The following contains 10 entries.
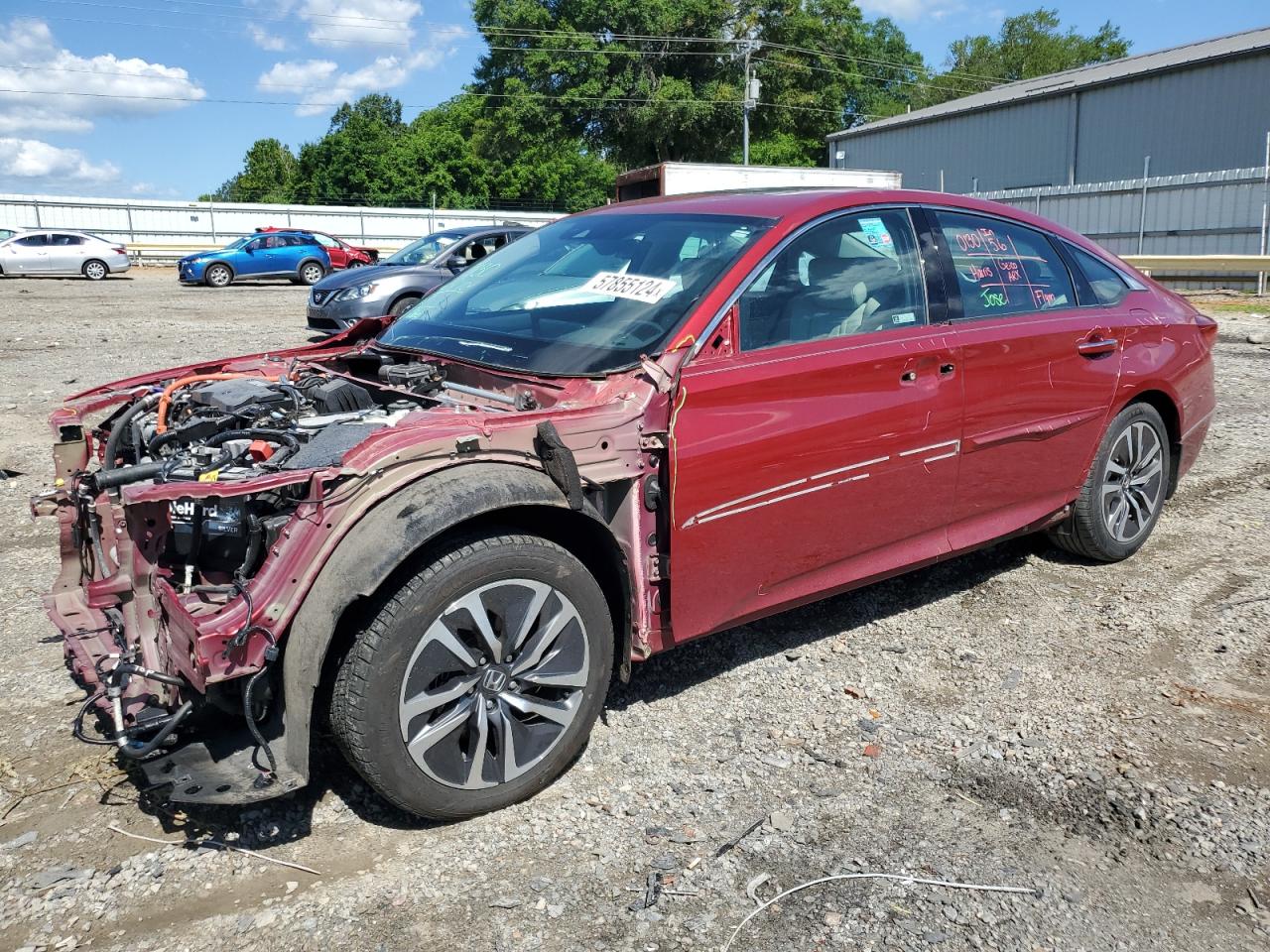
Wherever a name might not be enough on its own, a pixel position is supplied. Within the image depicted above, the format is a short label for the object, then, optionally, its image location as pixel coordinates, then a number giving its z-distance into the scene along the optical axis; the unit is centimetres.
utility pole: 3631
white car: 2627
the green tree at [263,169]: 8306
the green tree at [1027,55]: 7356
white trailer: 1978
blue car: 2575
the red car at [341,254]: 2797
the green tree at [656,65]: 4791
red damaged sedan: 273
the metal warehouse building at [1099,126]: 2738
